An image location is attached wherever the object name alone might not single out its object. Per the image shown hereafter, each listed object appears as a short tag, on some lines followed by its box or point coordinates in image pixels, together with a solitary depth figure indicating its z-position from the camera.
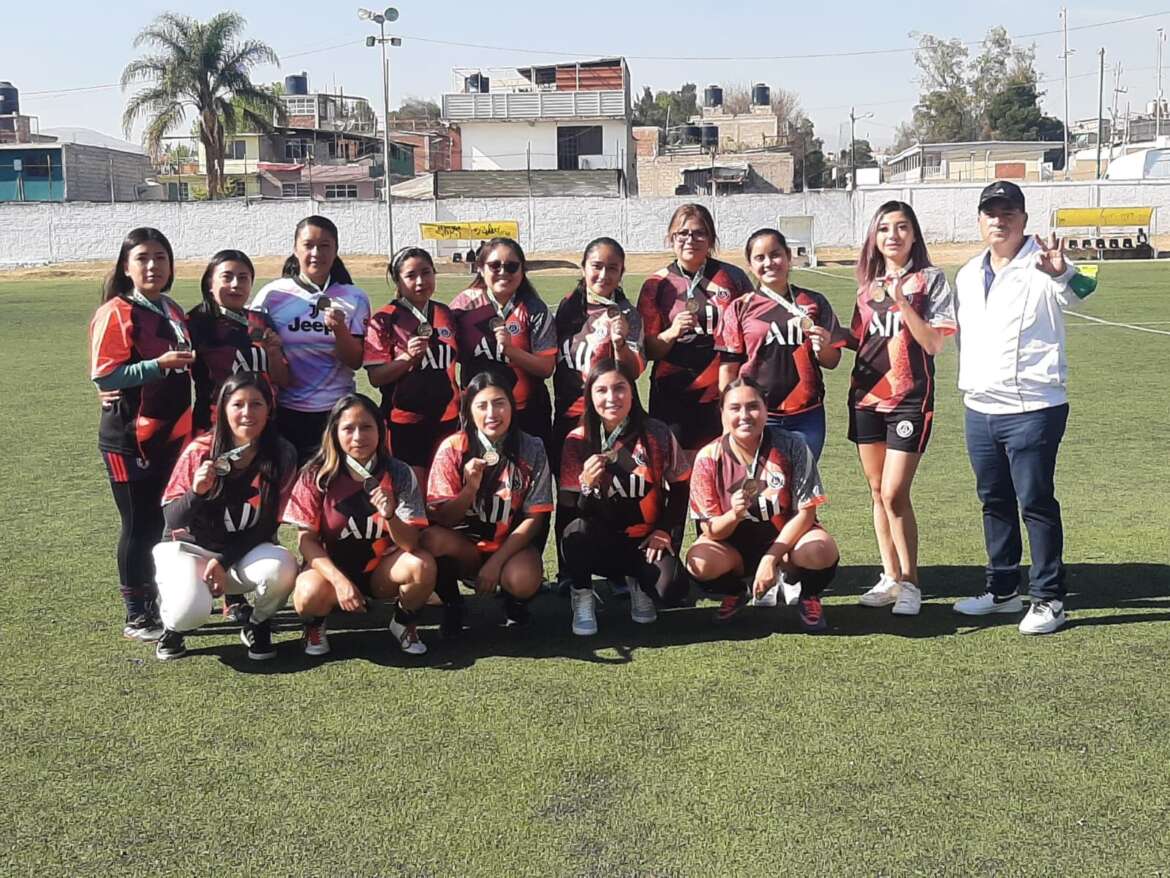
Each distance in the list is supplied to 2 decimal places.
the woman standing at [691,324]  5.32
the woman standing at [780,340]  5.17
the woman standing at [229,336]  5.08
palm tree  47.19
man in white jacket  4.80
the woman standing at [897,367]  5.09
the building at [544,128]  53.56
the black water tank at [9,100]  72.44
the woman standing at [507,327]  5.24
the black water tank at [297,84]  79.50
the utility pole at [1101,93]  59.07
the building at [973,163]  52.81
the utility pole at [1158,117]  68.86
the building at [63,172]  53.97
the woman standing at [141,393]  4.84
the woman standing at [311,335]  5.16
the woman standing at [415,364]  5.20
